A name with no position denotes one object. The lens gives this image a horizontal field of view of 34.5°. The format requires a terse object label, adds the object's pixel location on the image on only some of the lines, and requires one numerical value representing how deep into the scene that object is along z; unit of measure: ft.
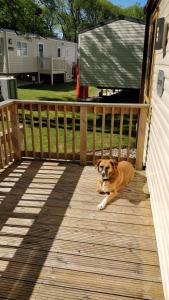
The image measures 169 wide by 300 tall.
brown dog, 11.21
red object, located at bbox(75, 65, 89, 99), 45.42
